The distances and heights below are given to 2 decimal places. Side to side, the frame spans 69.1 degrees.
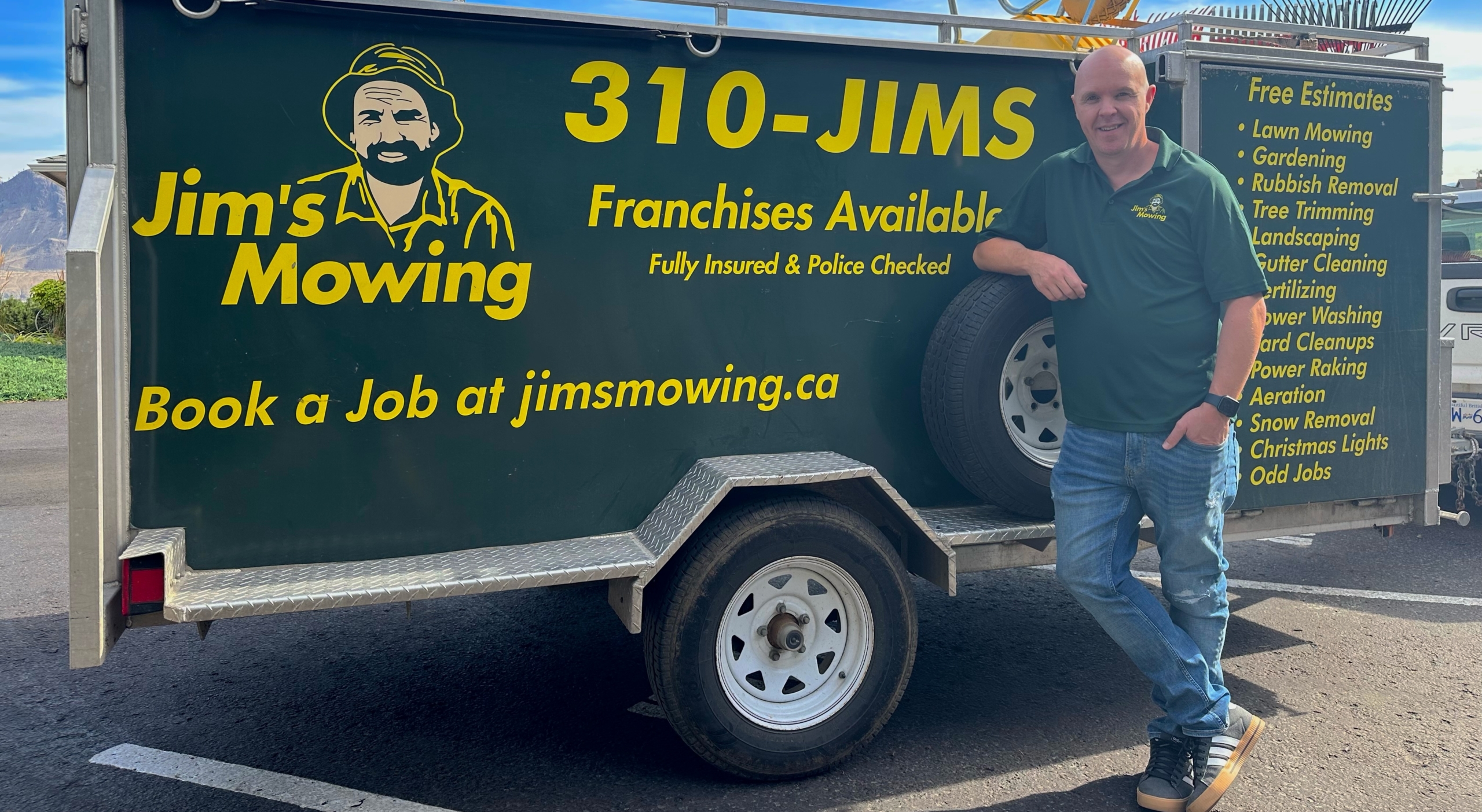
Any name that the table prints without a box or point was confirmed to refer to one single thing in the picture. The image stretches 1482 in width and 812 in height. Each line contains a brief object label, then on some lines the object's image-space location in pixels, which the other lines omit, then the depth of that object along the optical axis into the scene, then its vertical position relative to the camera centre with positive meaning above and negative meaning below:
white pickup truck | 6.85 +0.17
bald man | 3.38 -0.05
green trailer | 3.11 +0.21
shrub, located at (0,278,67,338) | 22.58 +1.48
